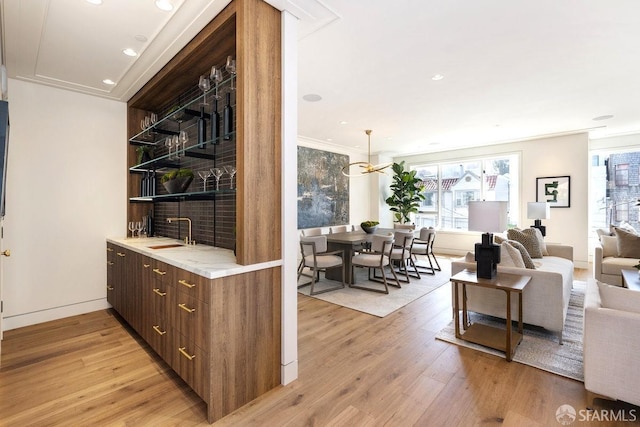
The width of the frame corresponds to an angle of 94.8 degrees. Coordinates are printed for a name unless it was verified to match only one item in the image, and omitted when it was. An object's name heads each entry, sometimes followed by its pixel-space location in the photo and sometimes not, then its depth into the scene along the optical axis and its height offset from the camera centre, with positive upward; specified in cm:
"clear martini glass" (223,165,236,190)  265 +37
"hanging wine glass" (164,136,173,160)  328 +77
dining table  482 -59
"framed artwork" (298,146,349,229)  664 +54
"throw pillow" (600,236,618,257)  454 -55
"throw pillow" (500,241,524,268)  301 -47
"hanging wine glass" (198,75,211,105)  264 +114
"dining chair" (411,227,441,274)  552 -62
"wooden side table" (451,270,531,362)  248 -107
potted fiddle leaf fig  790 +50
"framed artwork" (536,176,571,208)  623 +44
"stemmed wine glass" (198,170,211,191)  294 +37
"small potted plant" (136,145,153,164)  381 +76
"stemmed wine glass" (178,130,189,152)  310 +79
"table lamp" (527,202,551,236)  534 -1
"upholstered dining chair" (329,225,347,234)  634 -39
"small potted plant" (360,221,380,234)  560 -30
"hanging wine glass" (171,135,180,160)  319 +76
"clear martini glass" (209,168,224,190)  276 +37
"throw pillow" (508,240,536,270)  317 -49
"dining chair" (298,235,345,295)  438 -73
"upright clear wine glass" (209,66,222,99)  252 +117
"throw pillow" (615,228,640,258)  426 -50
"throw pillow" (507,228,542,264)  425 -41
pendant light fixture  588 +111
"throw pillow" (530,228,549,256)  439 -51
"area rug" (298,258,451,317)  380 -123
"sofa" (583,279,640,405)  173 -82
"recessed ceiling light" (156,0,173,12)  211 +150
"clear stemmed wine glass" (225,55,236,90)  229 +113
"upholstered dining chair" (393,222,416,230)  646 -35
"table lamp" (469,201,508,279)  275 -19
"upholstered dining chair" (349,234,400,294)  447 -74
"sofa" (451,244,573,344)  273 -88
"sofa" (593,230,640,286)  409 -70
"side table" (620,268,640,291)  271 -69
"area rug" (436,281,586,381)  236 -124
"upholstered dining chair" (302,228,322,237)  553 -40
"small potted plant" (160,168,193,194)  300 +32
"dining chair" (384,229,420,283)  489 -62
